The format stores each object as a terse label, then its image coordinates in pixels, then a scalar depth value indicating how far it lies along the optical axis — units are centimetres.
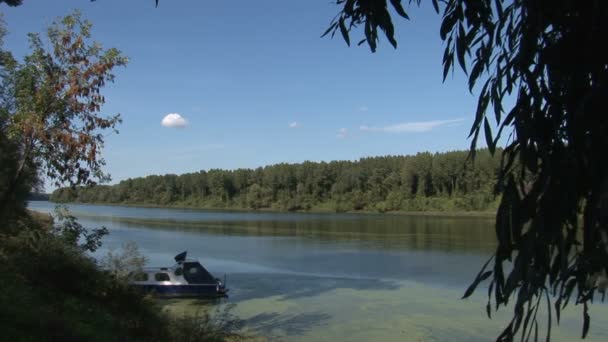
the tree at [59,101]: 1009
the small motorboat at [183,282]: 1681
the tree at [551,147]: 199
